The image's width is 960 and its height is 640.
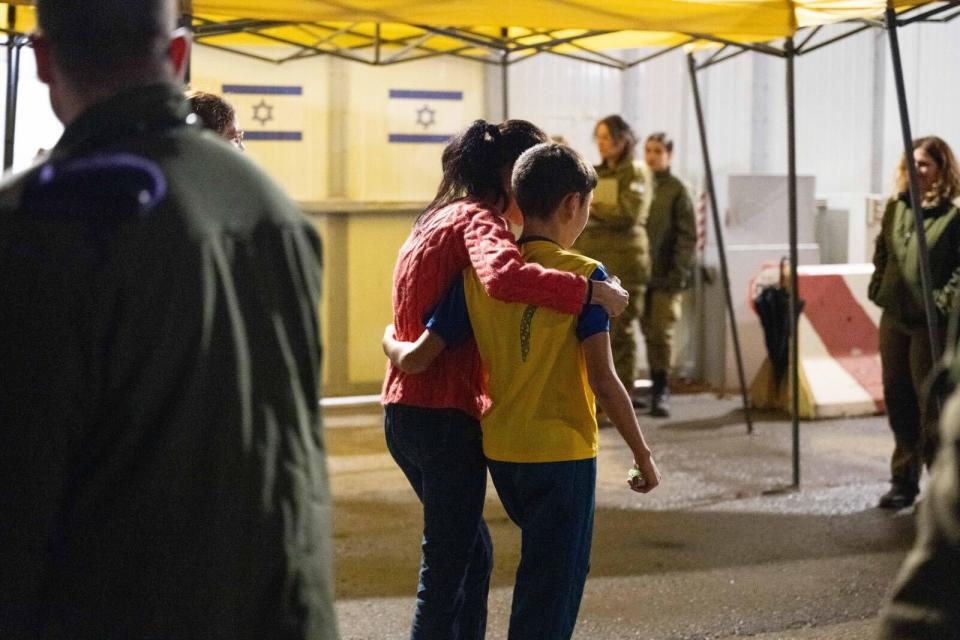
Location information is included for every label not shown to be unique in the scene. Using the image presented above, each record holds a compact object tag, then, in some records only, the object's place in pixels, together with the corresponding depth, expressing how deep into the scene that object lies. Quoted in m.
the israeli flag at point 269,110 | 9.60
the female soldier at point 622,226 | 8.89
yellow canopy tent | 5.50
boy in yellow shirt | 3.22
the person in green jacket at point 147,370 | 1.66
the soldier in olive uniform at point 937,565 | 1.50
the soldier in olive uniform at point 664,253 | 9.52
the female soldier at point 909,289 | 6.35
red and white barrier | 9.42
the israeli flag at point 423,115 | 9.99
